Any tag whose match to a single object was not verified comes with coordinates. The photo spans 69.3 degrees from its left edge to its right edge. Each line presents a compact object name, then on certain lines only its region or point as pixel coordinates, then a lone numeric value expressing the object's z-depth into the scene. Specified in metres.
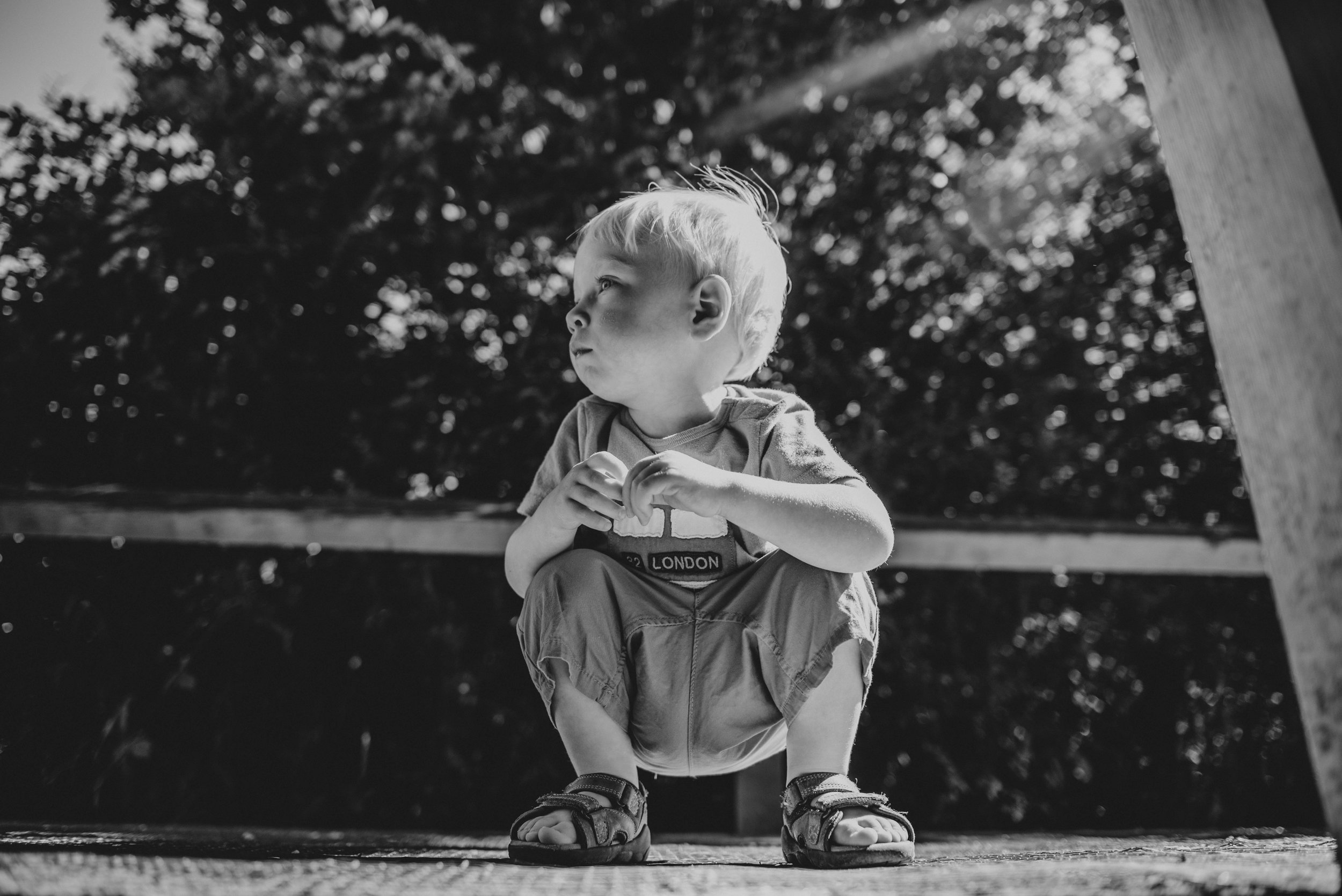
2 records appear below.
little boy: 1.17
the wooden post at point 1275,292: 0.72
